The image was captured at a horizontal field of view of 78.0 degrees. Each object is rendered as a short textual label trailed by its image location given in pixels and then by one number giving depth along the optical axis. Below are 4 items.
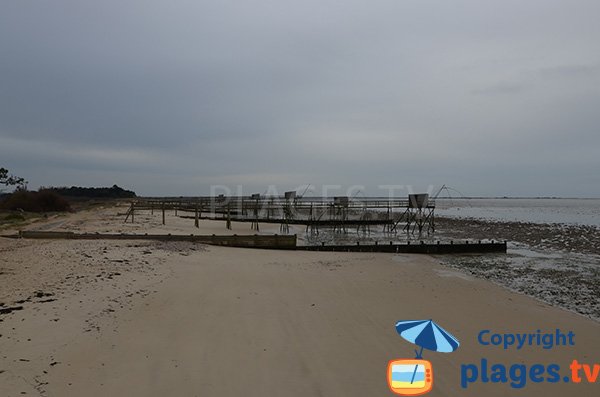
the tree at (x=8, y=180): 45.25
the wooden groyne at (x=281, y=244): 14.75
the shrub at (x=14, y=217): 23.25
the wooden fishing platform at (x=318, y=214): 30.34
